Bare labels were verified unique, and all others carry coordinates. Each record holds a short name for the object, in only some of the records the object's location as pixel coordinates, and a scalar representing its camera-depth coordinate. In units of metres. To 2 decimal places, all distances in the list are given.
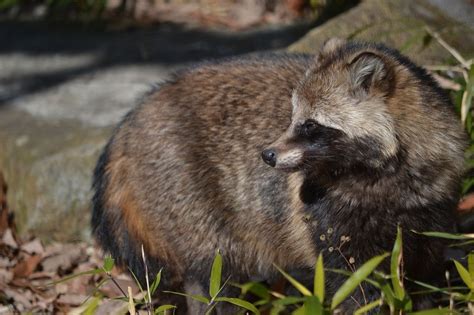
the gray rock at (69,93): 13.77
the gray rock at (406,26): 14.50
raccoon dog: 9.41
